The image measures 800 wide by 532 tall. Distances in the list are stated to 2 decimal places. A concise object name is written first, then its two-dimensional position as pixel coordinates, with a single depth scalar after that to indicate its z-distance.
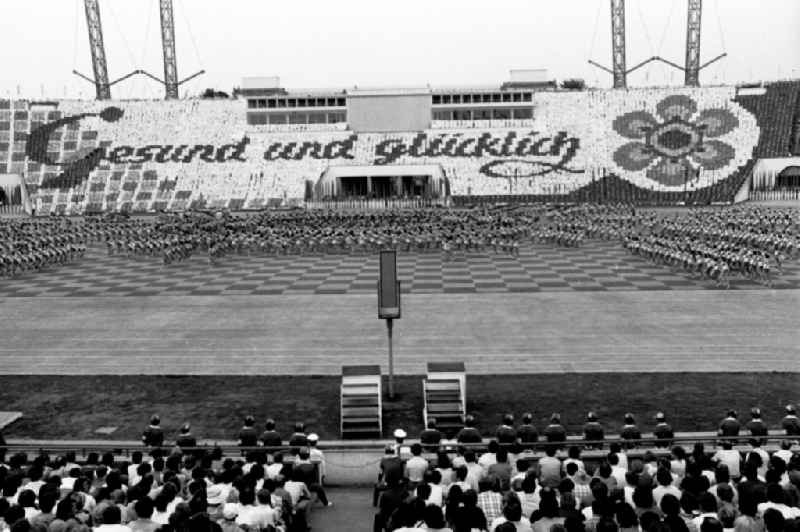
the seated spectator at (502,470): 9.15
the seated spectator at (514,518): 7.42
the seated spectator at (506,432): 10.78
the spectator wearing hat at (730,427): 11.16
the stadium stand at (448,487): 7.47
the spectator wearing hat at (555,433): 10.92
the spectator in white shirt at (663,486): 8.35
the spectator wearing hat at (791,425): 10.94
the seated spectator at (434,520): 7.38
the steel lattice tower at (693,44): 110.00
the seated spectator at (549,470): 9.33
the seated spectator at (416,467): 9.64
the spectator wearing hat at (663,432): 10.95
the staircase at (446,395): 13.32
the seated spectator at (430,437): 10.95
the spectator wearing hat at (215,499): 8.50
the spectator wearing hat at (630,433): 10.80
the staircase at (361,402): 13.05
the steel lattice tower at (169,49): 112.19
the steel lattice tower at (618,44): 112.24
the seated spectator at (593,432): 11.24
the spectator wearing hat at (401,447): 10.36
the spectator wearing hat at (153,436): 11.48
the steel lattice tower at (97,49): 110.75
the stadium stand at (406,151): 75.69
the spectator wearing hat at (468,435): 10.89
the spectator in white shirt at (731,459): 9.58
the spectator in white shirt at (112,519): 7.39
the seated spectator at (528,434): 10.97
